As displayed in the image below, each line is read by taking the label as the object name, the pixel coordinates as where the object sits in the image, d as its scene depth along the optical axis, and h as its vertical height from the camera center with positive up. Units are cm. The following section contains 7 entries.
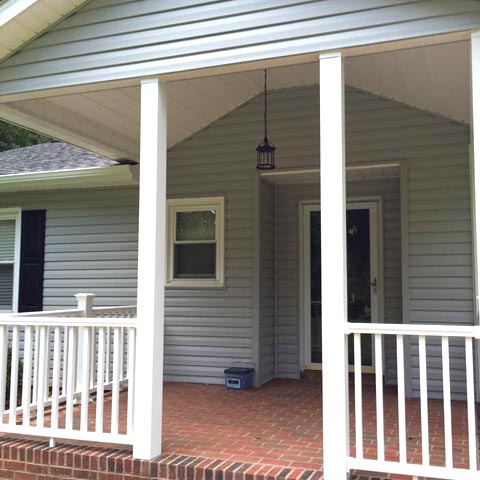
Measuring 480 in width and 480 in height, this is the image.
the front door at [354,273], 612 +2
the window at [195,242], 628 +38
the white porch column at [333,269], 315 +3
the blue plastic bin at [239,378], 578 -110
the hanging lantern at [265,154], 561 +127
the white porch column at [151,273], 355 +1
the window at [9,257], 725 +21
